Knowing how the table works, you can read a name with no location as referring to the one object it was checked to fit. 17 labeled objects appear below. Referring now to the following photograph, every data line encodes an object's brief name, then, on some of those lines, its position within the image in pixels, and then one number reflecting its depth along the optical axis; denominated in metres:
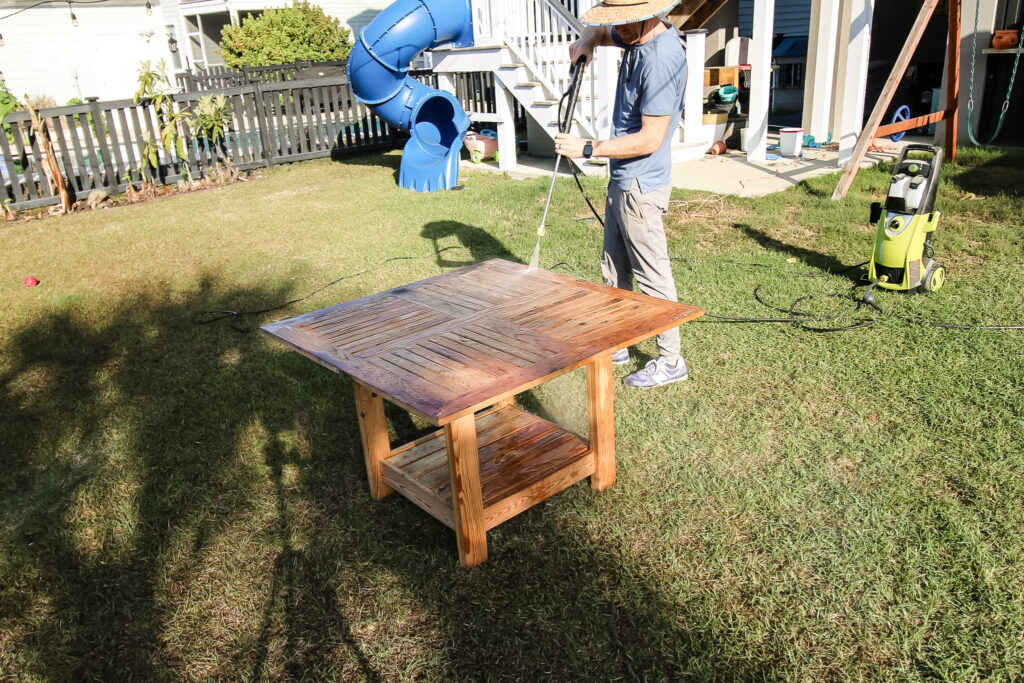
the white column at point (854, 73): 7.89
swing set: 6.08
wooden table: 2.37
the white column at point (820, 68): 8.52
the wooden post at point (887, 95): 6.05
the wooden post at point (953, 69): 6.36
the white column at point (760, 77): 8.14
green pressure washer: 4.32
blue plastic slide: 8.63
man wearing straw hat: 3.15
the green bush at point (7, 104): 9.88
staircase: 8.45
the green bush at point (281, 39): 17.53
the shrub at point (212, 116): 9.38
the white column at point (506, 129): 9.24
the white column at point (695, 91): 8.72
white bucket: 8.73
